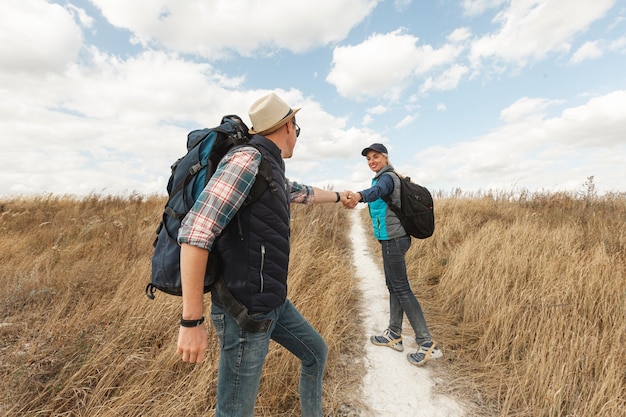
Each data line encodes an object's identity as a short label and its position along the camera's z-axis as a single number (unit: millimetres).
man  1168
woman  3090
